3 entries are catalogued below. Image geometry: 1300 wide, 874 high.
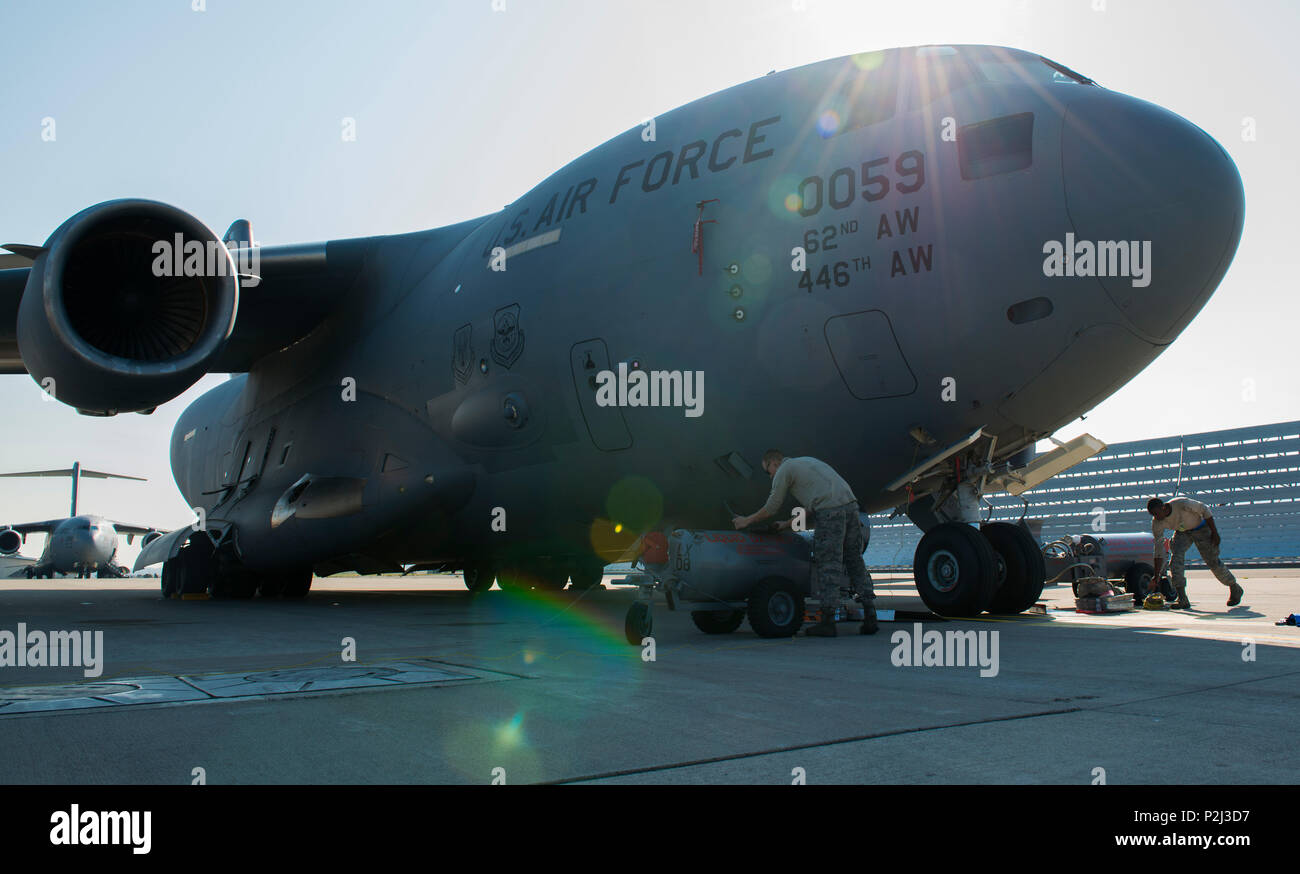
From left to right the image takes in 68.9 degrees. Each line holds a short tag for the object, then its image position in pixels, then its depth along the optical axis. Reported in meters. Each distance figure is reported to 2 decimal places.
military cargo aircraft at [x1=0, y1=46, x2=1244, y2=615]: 6.96
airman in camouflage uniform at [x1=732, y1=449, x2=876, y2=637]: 7.02
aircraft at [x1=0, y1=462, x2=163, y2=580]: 44.06
